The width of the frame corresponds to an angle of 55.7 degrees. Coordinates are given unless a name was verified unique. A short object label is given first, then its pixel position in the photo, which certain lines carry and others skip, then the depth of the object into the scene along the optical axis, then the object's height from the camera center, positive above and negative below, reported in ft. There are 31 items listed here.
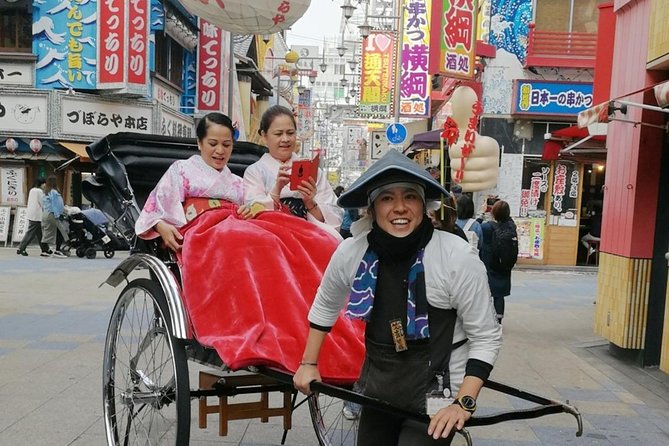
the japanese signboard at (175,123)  52.85 +3.91
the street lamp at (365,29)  62.40 +14.43
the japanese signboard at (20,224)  47.37 -4.75
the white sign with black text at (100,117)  47.96 +3.67
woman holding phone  11.03 -0.19
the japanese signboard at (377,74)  65.62 +10.48
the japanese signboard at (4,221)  47.11 -4.53
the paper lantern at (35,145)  47.16 +1.21
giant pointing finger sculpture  30.40 +0.86
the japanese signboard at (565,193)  48.75 -0.79
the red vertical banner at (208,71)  58.75 +9.11
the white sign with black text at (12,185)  48.29 -1.91
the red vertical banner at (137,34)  46.29 +9.55
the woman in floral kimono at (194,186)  11.23 -0.33
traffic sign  41.47 +2.80
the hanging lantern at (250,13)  16.72 +4.25
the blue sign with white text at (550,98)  47.37 +6.34
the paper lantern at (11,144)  46.91 +1.18
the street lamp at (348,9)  62.90 +16.38
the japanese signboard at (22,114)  47.47 +3.47
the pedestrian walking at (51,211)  42.65 -3.33
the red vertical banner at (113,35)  45.85 +9.37
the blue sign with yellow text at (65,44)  47.52 +8.93
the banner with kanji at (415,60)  54.70 +10.16
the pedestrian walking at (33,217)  43.27 -3.82
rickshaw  8.26 -2.43
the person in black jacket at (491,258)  24.16 -3.02
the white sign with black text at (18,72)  48.01 +6.65
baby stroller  44.24 -5.01
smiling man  6.87 -1.37
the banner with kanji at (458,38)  40.04 +9.01
